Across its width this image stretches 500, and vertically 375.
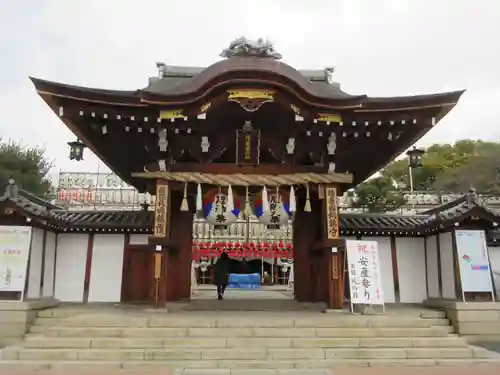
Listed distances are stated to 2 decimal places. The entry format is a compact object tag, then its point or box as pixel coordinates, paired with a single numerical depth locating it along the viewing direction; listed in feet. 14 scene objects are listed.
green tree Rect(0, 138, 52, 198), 98.58
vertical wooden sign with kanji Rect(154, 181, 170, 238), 33.76
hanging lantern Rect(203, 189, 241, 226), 35.68
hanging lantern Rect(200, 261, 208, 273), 88.43
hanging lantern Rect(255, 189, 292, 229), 35.76
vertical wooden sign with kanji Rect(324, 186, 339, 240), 35.09
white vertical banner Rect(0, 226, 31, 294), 33.17
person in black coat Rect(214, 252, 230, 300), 48.29
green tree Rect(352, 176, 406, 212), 81.56
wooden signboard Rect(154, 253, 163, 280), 33.27
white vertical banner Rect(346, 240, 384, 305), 33.63
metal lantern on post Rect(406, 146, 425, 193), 41.50
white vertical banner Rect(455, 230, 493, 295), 35.63
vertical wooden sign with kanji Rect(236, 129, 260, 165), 35.83
